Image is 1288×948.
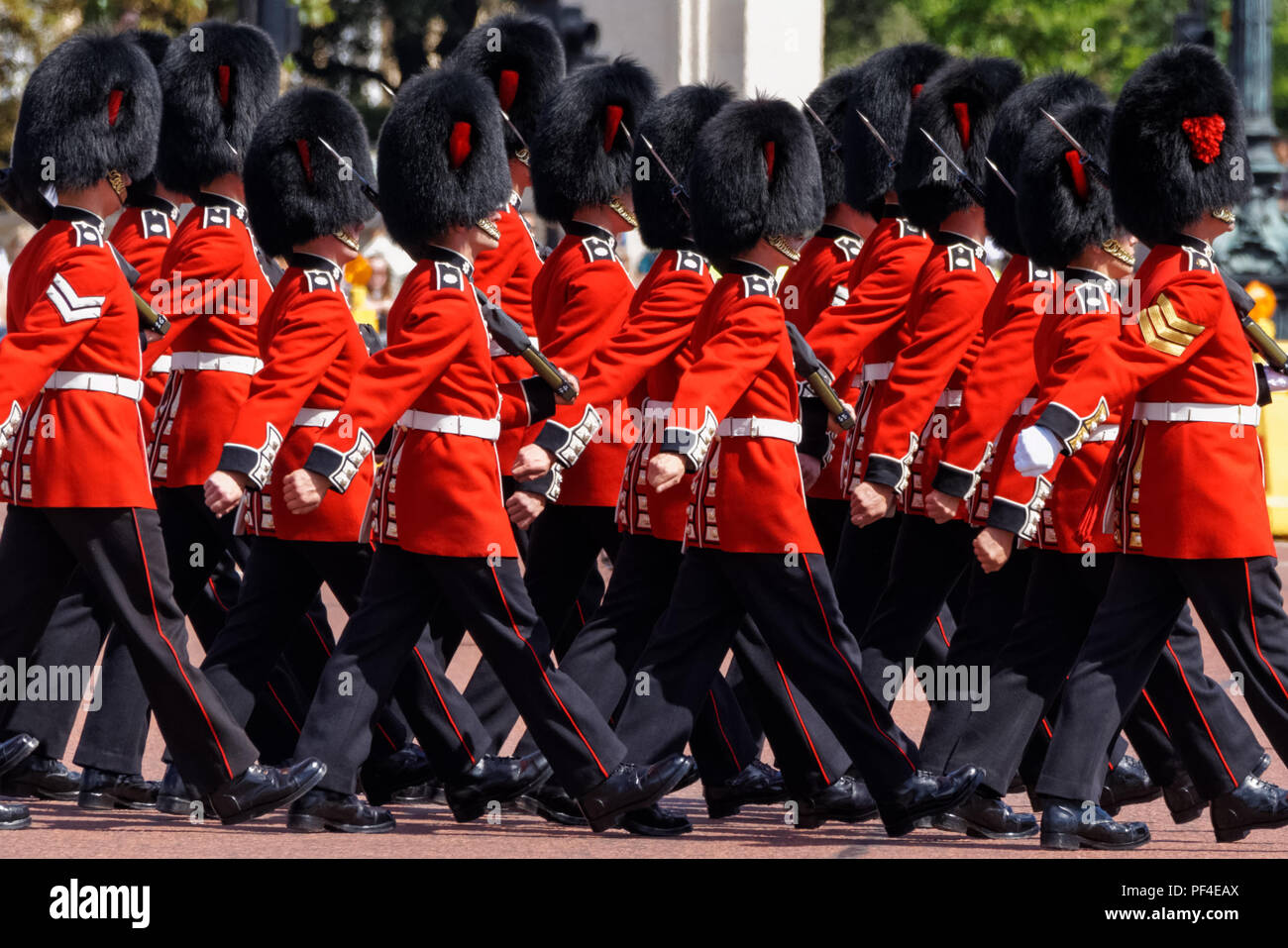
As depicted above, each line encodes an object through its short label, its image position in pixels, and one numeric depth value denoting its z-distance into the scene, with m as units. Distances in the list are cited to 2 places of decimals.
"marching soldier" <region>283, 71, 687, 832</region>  10.30
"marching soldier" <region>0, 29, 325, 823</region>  10.41
